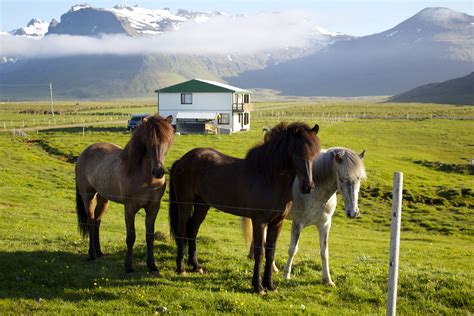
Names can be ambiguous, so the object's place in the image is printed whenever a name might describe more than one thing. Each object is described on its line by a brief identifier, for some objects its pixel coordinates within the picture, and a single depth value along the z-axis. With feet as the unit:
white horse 27.09
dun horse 26.78
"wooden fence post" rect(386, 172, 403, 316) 19.75
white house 183.01
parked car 168.45
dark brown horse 24.57
